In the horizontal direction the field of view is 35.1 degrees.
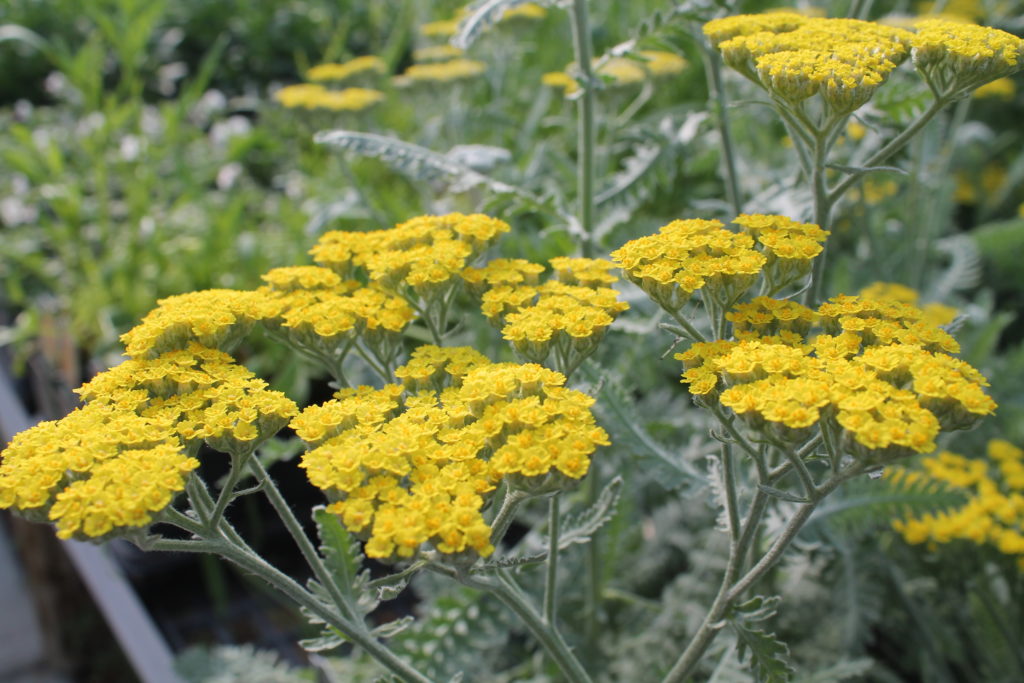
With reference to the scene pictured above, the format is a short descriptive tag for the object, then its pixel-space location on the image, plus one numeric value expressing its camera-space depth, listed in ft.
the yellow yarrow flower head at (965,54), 1.07
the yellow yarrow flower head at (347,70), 1.87
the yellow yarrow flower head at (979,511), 1.38
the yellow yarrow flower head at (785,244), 1.05
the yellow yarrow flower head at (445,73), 1.76
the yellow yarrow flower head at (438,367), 1.06
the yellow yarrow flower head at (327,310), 1.09
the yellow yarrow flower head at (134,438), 0.95
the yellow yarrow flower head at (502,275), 1.11
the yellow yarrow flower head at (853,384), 0.95
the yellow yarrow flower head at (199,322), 1.07
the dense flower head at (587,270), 1.11
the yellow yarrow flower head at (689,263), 1.04
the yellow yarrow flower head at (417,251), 1.11
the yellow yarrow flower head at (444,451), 0.93
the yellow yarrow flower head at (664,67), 1.65
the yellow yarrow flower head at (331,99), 1.71
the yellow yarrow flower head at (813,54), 1.06
